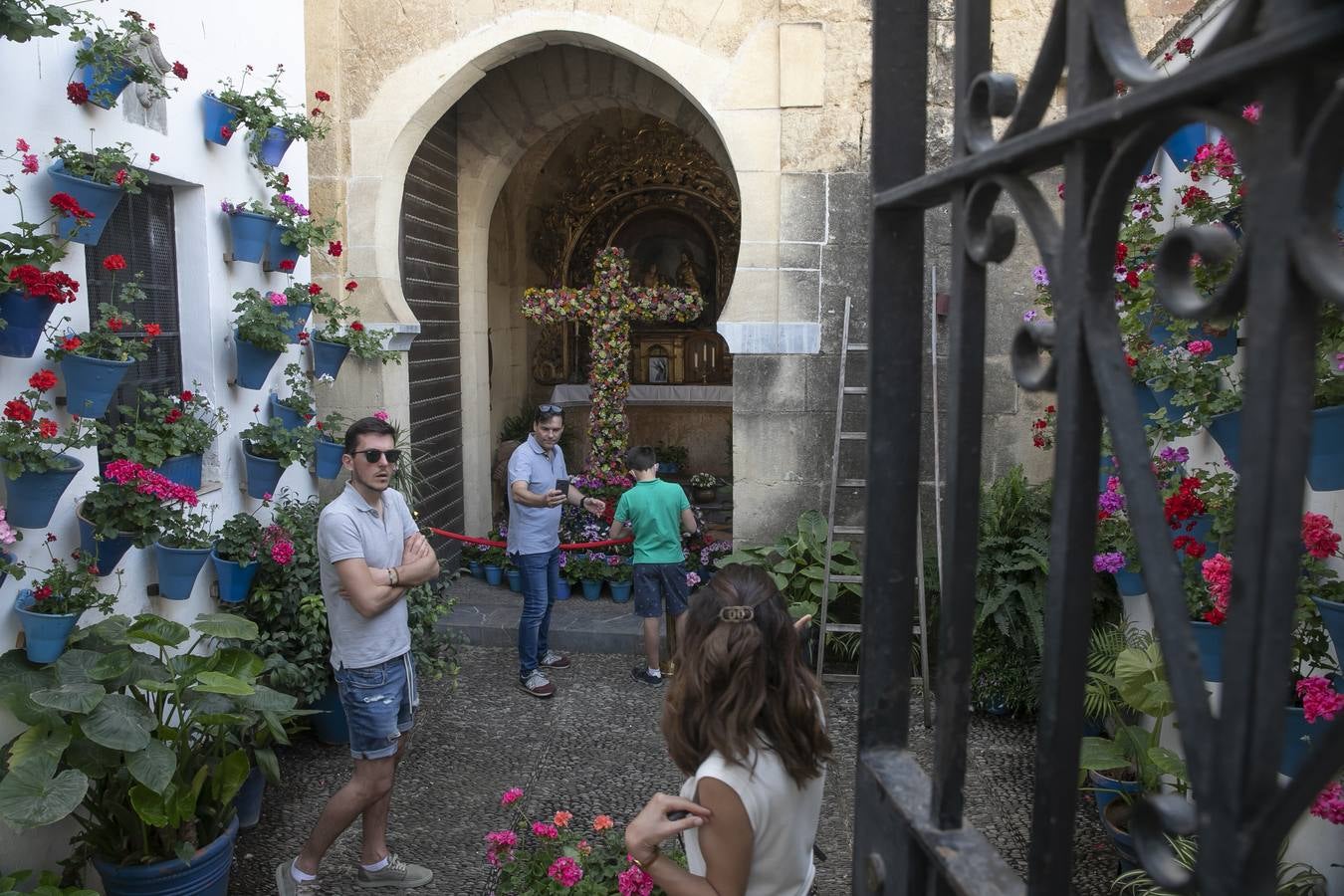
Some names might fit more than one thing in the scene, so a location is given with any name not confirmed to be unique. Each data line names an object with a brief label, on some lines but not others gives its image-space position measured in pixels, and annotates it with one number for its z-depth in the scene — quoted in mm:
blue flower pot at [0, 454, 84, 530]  3490
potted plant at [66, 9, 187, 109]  3814
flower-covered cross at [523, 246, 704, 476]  8336
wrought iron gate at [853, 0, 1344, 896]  661
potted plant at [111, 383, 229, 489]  4098
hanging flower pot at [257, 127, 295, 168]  5277
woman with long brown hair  1854
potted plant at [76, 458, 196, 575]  3842
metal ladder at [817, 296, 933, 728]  5520
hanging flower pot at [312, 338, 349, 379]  5879
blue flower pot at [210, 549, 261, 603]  4766
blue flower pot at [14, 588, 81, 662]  3469
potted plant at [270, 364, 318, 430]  5461
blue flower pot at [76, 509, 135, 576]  3875
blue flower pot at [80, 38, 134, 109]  3883
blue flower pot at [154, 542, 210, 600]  4316
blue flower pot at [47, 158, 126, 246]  3684
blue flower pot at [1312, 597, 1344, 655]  2346
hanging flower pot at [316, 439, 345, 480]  5758
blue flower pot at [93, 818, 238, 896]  3484
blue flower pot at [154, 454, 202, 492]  4242
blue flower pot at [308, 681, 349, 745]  5055
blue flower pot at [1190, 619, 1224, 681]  2904
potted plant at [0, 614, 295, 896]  3174
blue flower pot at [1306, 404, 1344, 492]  2314
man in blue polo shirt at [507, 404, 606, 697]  5805
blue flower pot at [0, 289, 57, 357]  3381
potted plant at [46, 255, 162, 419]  3723
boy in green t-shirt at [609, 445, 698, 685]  5789
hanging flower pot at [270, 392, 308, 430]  5473
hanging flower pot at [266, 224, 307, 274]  5352
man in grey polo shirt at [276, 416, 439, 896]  3680
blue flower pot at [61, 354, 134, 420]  3719
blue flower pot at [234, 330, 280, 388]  5035
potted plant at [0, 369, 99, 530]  3406
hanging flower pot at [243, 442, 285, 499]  5117
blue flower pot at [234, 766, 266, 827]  4258
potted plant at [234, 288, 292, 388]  4984
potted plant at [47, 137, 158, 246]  3703
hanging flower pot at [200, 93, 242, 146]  4863
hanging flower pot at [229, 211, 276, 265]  5070
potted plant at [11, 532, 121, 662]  3475
